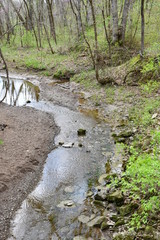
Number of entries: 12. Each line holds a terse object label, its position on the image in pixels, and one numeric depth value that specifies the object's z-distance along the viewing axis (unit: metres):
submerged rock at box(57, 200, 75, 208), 6.15
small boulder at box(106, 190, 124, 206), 5.85
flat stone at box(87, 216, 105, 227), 5.32
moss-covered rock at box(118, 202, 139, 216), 5.35
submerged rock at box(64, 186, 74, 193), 6.76
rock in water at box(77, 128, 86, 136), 10.05
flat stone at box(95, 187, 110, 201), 6.14
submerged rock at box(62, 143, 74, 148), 9.22
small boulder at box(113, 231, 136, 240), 4.56
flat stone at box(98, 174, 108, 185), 6.94
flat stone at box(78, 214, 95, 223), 5.53
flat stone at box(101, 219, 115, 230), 5.21
